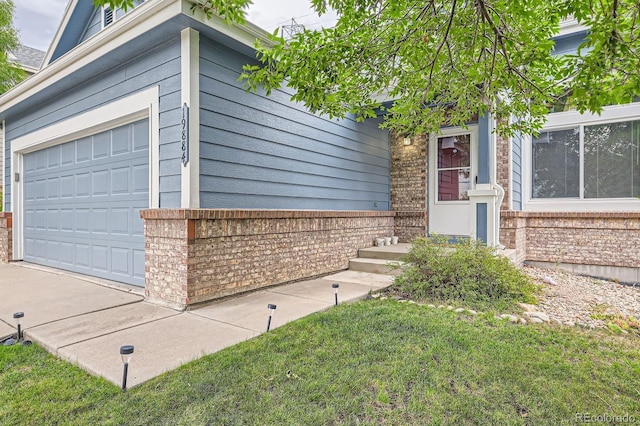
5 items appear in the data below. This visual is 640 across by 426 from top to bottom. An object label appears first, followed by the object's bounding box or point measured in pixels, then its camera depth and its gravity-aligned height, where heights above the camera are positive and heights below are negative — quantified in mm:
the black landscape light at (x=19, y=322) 3076 -1024
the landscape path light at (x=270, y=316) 3073 -908
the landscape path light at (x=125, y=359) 2199 -922
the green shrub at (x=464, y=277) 4319 -825
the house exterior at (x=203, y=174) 4113 +596
